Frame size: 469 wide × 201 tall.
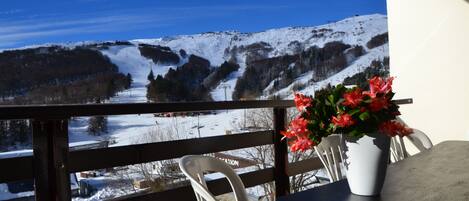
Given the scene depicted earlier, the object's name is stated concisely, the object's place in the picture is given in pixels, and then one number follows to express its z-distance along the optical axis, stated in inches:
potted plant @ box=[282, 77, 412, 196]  43.7
